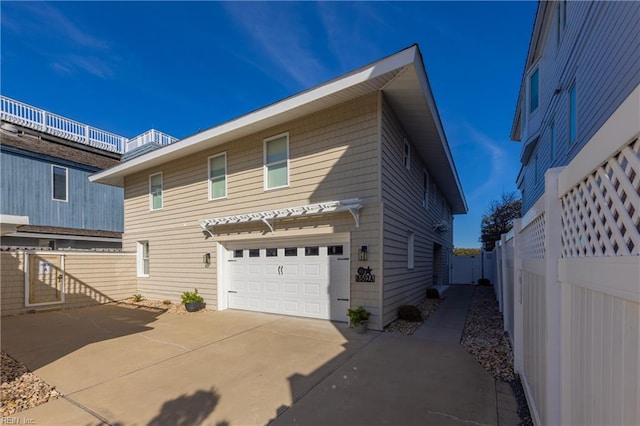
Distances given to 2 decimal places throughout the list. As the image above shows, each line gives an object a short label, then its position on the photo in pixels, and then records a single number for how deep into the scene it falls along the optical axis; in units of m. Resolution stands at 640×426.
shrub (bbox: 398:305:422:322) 7.13
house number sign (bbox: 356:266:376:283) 6.54
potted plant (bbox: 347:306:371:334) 6.24
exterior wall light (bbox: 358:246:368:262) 6.60
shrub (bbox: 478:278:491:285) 16.27
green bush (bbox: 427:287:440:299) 10.75
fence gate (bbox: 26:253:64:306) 9.07
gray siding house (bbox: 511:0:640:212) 4.82
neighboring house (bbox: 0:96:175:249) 12.49
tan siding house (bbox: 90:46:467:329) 6.63
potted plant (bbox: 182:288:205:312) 8.82
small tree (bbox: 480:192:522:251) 22.69
